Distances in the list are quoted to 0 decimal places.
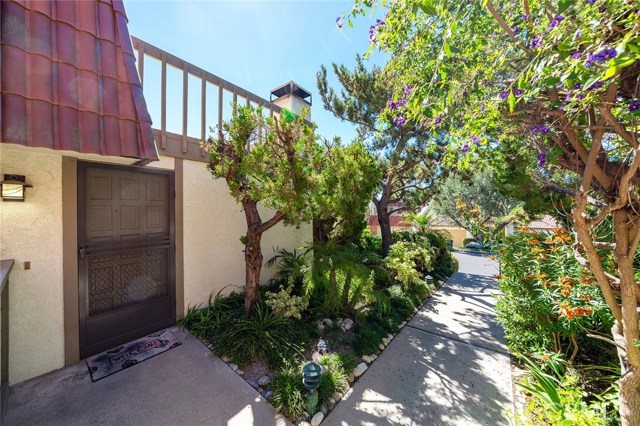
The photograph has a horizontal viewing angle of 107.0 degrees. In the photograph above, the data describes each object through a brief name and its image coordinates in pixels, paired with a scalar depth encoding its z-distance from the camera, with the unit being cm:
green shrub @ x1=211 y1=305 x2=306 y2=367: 394
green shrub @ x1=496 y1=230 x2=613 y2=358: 282
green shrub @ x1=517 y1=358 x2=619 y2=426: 213
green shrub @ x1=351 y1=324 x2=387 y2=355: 416
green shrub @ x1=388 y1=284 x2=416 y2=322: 572
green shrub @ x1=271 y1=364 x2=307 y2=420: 293
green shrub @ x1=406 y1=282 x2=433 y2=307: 643
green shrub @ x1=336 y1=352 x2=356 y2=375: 365
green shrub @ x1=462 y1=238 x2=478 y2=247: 2345
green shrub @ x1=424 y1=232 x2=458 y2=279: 974
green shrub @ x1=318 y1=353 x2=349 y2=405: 317
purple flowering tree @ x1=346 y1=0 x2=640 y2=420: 159
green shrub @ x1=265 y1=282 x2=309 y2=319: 477
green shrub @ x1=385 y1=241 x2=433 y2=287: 654
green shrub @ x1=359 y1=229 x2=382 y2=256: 1112
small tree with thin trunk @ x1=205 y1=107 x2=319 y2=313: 389
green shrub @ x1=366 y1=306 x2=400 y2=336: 494
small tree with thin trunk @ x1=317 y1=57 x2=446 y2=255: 892
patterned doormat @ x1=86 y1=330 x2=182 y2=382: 362
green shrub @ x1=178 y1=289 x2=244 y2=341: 459
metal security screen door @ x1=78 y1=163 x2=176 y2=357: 389
